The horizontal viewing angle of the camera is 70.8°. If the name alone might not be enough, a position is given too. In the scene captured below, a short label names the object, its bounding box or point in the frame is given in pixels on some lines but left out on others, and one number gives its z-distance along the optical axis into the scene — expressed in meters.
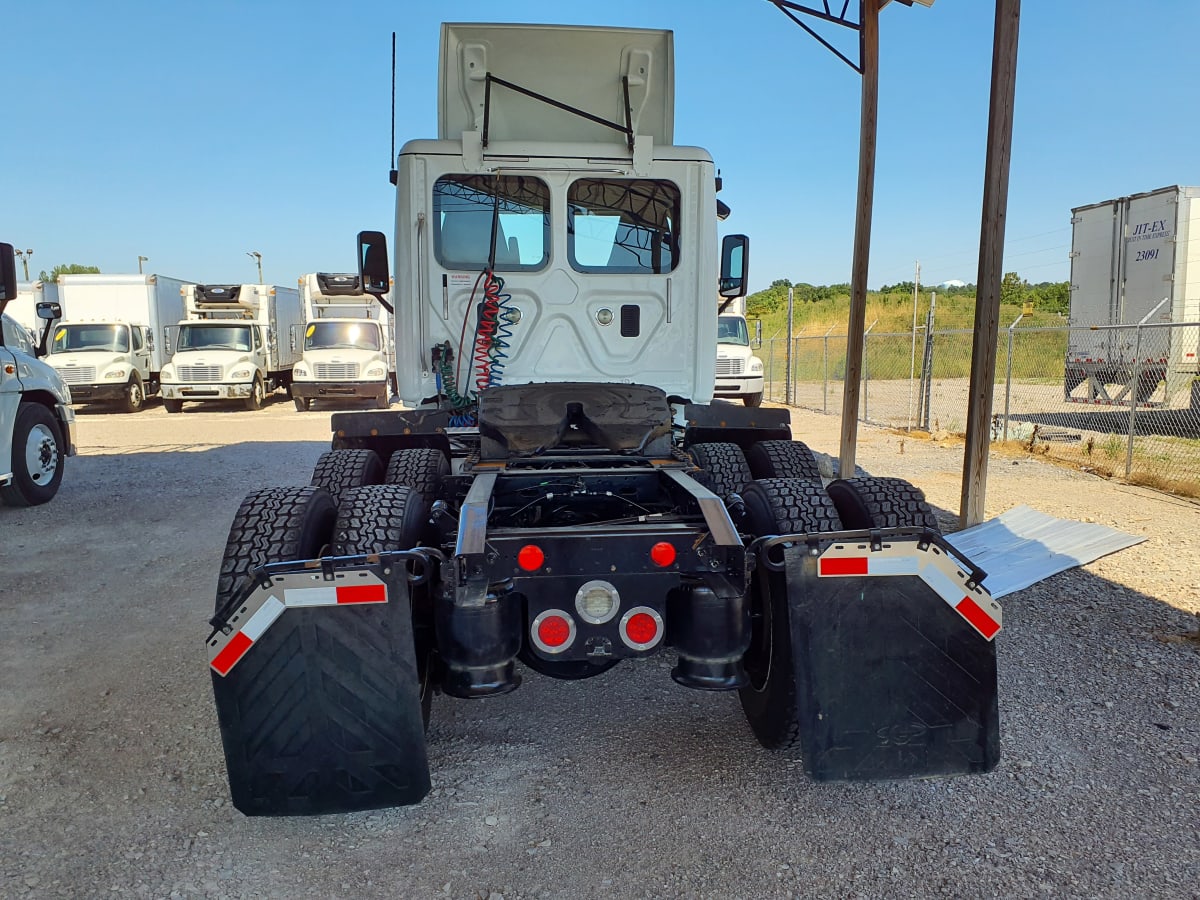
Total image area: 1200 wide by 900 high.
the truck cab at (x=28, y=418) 8.46
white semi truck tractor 2.65
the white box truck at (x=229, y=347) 19.17
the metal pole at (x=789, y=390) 19.54
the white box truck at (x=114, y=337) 18.84
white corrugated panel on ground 5.70
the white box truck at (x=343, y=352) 18.97
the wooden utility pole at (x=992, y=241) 6.29
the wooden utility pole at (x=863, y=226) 8.14
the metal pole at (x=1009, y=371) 11.01
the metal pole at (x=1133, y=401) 8.86
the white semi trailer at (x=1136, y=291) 13.13
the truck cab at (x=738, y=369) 17.44
